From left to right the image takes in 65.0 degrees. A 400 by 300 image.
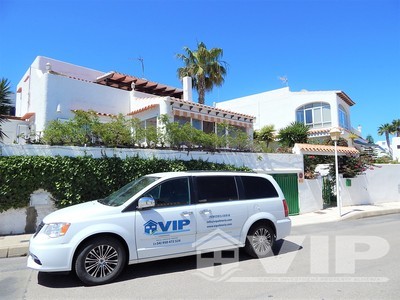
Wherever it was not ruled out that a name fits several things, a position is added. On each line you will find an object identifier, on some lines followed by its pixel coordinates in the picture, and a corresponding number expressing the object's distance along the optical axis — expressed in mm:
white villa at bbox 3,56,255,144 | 15078
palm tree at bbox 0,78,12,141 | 9641
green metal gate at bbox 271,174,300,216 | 13914
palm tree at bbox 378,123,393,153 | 63375
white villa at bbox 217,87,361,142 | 30172
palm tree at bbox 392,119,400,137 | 61634
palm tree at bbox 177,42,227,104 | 24438
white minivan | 5102
